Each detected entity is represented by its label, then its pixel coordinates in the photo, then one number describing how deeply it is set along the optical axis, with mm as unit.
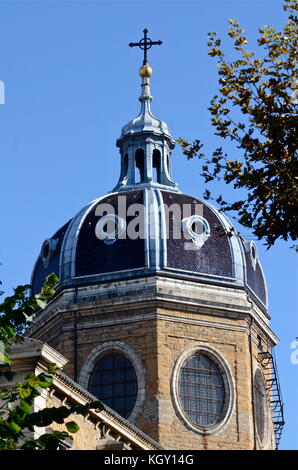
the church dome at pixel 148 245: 46562
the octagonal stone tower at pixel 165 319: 45250
